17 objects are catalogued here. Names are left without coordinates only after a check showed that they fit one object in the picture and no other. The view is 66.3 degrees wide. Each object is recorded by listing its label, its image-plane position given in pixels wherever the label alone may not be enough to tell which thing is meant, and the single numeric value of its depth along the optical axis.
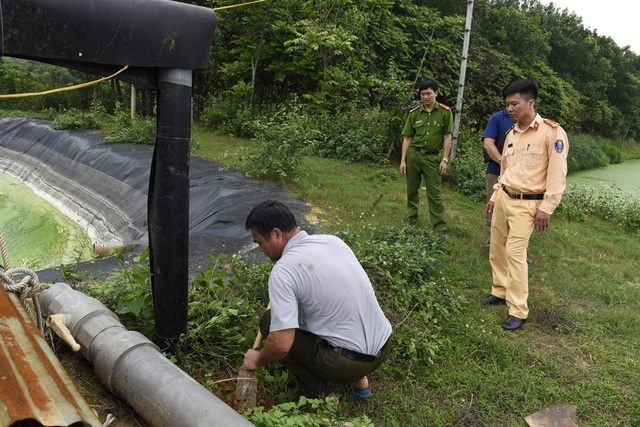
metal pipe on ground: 2.03
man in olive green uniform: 5.21
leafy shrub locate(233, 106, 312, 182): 7.11
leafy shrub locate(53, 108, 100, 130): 11.49
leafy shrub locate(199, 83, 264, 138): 12.01
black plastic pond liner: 5.16
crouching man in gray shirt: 2.25
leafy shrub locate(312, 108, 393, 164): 9.45
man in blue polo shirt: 4.62
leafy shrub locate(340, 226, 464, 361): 3.21
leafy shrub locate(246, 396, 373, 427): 2.12
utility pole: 7.26
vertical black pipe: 2.40
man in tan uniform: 3.41
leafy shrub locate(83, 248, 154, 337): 2.82
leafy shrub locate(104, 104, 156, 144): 9.85
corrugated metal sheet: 1.18
